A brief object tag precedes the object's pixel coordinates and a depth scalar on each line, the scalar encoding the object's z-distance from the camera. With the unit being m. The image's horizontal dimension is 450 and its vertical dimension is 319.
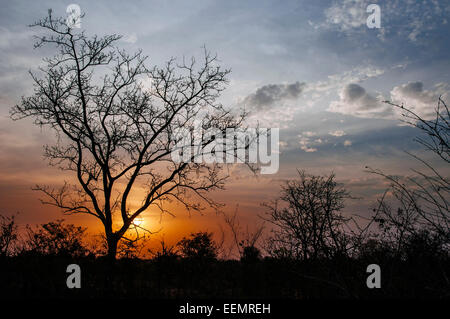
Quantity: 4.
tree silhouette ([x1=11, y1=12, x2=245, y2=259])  16.09
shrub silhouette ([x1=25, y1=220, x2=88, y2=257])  9.91
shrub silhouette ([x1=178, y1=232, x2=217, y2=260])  20.53
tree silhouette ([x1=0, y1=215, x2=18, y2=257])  9.91
